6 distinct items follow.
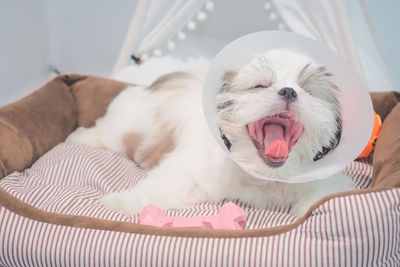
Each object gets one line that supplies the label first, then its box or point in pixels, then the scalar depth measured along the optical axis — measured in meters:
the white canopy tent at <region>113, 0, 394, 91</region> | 0.99
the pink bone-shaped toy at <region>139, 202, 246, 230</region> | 0.67
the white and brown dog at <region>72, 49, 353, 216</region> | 0.65
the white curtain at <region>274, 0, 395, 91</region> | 0.98
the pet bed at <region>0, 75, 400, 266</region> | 0.59
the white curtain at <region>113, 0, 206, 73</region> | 1.08
